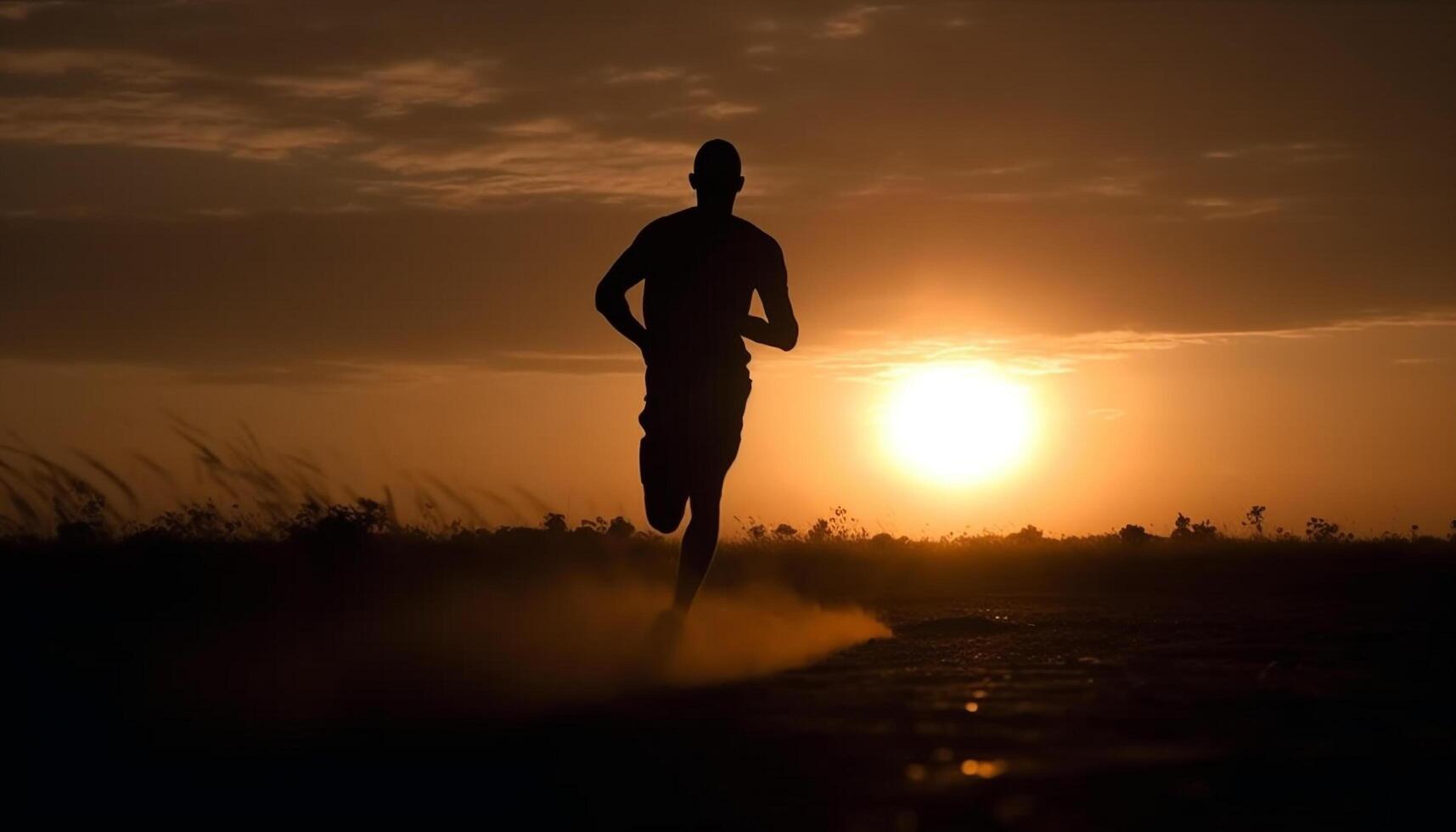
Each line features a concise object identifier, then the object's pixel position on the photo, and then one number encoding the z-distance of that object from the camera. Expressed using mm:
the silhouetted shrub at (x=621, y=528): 18156
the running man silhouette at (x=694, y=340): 9992
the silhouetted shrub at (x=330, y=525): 14625
